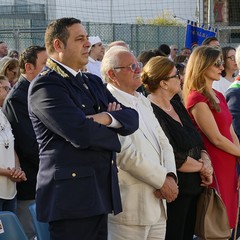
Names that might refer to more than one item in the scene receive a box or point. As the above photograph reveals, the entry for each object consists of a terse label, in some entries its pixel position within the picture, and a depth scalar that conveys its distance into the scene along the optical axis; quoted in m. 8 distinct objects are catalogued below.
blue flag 16.01
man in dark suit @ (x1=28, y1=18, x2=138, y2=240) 4.48
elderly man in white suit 5.40
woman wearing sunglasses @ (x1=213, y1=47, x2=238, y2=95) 9.48
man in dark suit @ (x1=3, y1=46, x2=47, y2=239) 6.48
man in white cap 12.17
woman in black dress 6.26
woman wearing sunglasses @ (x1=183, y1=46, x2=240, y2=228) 6.75
